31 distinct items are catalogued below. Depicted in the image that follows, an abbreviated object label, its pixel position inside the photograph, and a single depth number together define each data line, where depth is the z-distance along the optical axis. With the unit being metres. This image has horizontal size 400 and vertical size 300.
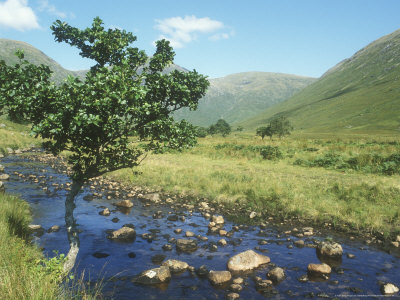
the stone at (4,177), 22.96
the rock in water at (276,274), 9.52
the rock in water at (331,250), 11.29
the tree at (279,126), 86.44
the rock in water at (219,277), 9.32
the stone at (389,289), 8.70
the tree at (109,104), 7.52
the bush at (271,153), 33.53
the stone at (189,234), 13.45
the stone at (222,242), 12.64
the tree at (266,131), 85.56
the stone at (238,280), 9.31
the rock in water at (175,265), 10.04
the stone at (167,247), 11.95
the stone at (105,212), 16.66
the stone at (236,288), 8.91
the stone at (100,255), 11.29
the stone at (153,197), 19.77
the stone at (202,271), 9.85
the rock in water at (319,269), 9.93
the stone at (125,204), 18.17
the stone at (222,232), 13.80
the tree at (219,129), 137.25
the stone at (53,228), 13.35
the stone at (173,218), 16.00
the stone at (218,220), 15.42
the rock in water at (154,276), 9.23
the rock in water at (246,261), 10.22
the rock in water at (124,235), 13.01
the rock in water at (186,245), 11.95
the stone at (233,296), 8.48
